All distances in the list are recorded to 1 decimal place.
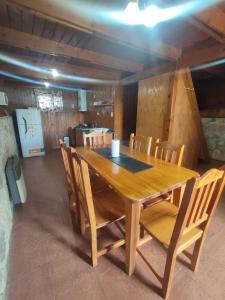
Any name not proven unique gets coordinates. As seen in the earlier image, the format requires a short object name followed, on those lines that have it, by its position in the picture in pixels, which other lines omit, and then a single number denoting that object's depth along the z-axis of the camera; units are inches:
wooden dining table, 40.4
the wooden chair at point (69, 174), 54.7
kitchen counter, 183.7
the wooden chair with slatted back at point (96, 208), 42.9
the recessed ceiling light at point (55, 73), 133.3
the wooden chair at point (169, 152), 65.1
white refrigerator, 169.3
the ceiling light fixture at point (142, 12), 46.3
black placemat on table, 58.1
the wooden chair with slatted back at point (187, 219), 33.4
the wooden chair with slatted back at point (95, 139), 96.3
